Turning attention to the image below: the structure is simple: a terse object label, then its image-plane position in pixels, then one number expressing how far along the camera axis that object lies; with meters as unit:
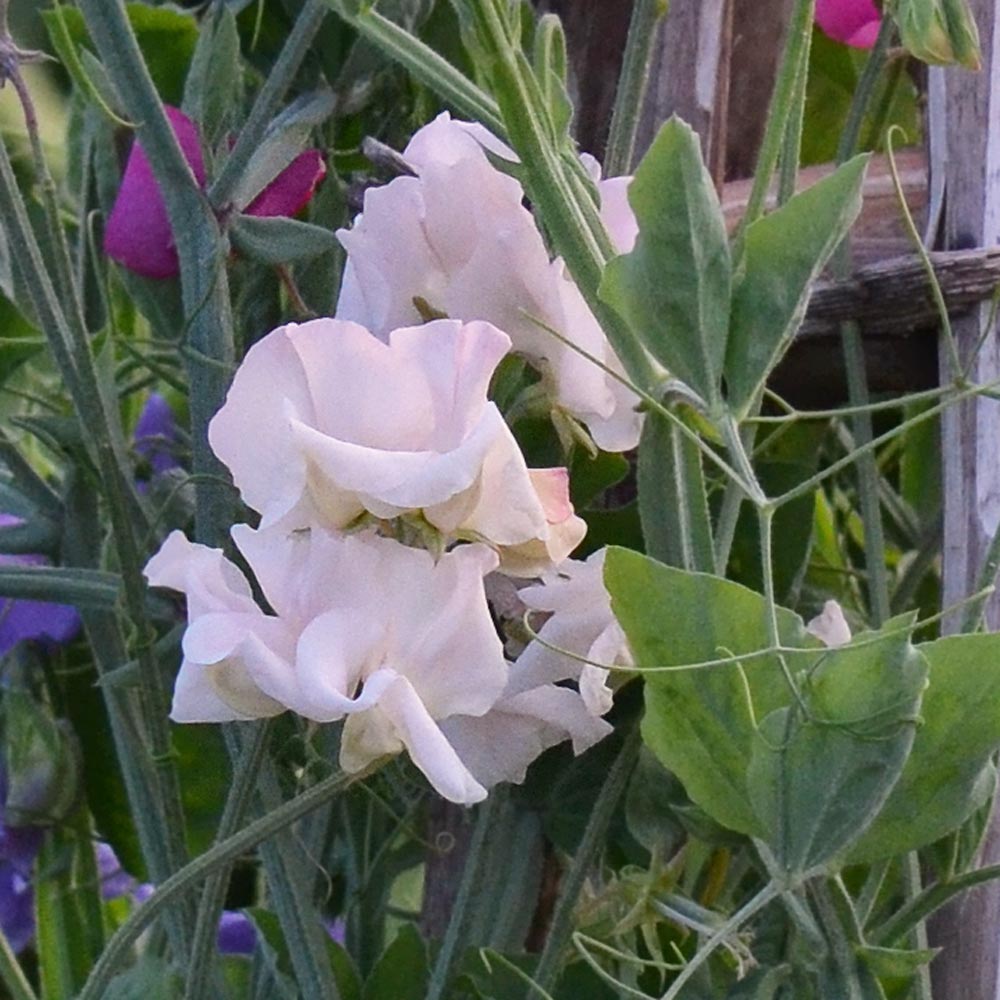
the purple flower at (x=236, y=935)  0.89
